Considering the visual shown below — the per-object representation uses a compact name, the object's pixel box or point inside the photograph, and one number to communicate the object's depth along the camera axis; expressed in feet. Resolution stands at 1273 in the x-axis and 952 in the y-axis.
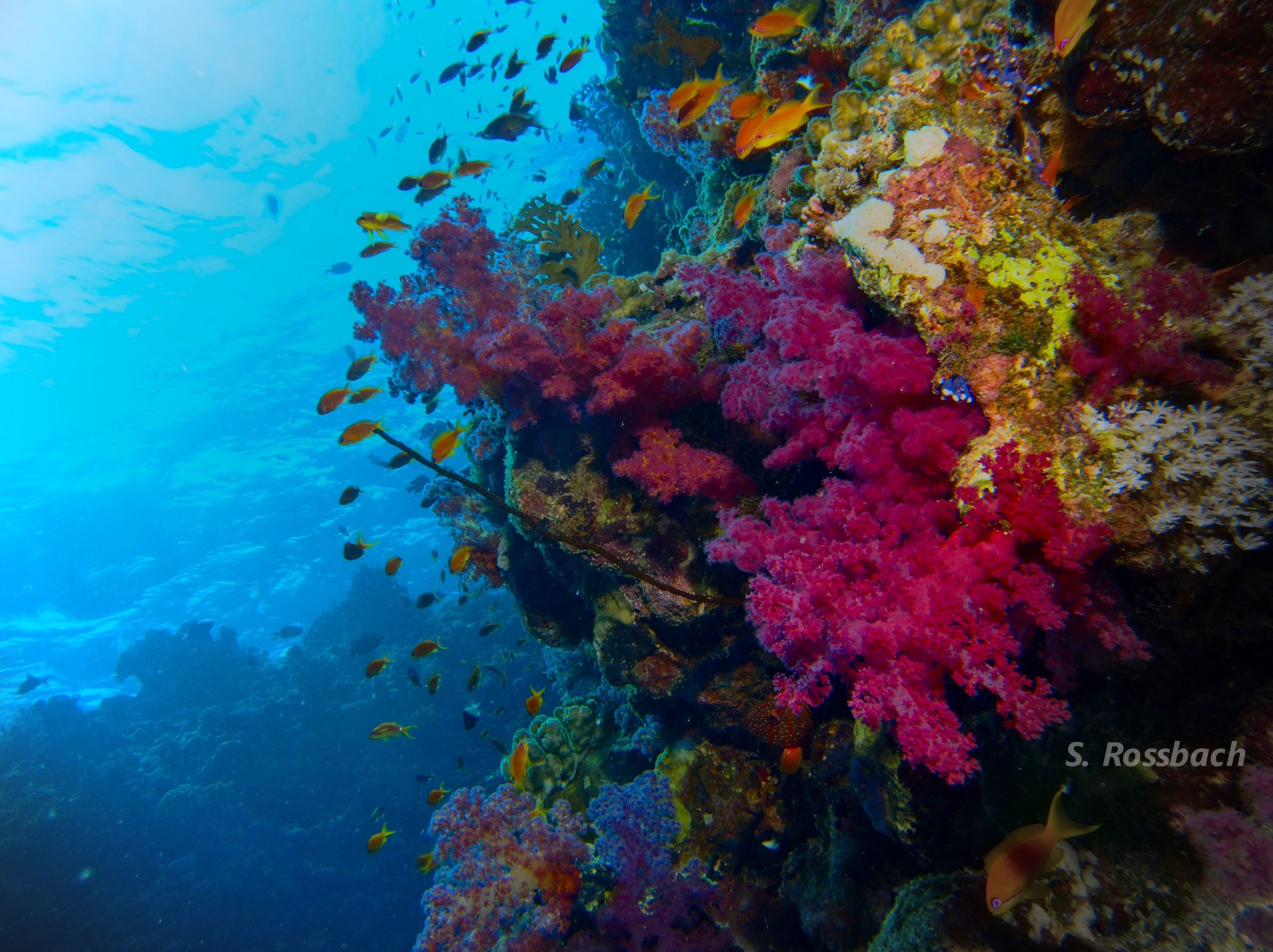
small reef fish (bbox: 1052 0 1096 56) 5.62
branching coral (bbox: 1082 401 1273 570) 4.63
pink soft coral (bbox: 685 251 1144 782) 5.82
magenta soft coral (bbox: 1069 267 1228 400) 5.58
